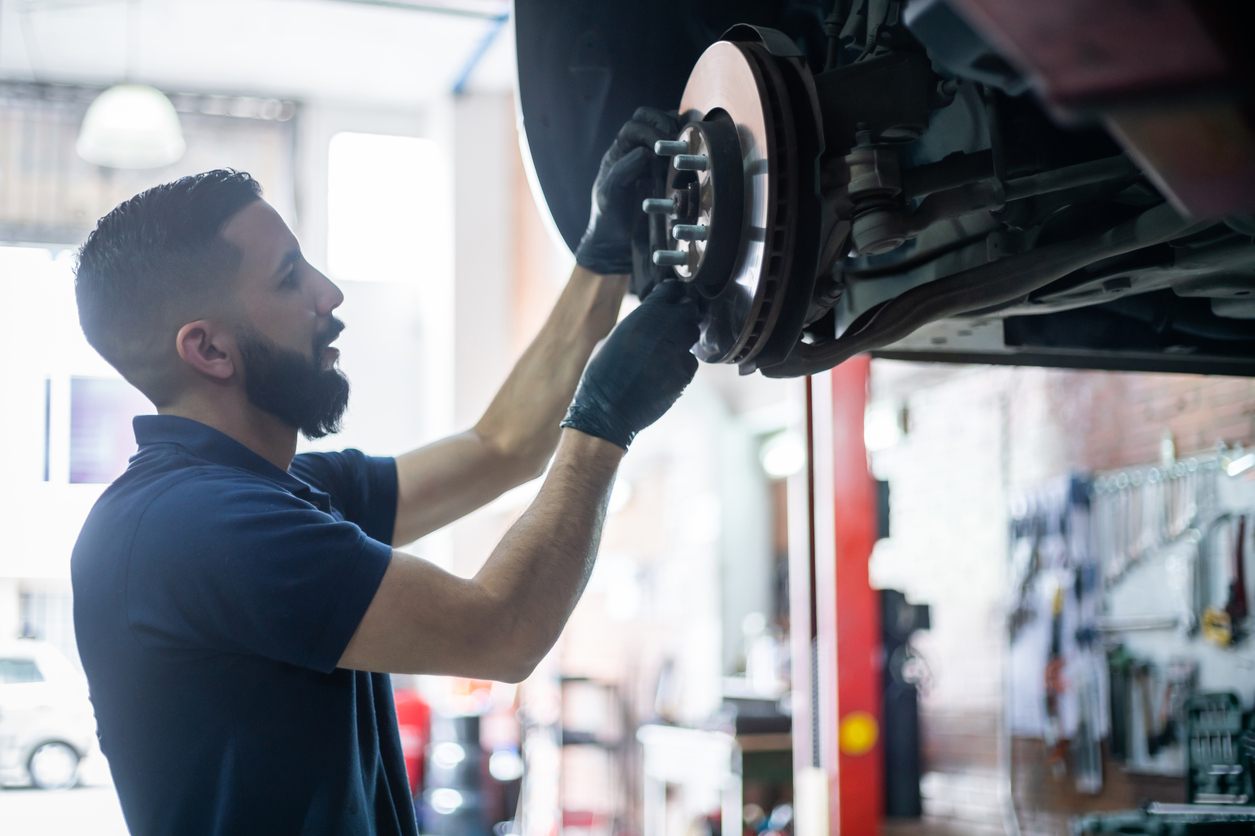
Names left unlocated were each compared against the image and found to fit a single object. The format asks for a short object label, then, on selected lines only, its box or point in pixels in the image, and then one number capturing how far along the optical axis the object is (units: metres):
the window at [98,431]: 3.43
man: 1.07
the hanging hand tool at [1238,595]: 3.27
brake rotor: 1.01
